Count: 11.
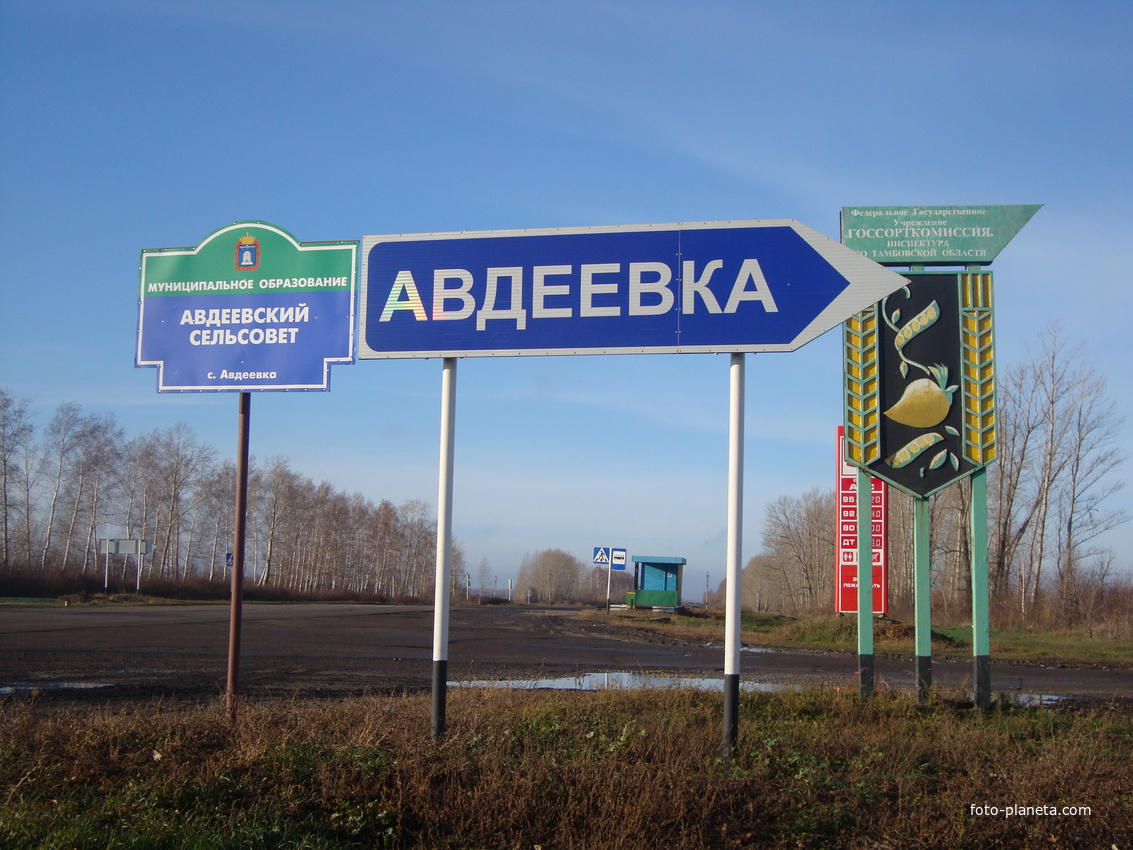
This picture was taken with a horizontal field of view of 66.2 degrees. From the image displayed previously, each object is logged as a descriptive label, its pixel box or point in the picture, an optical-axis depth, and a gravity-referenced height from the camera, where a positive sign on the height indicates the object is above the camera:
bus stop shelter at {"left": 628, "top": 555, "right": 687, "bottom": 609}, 42.25 -3.36
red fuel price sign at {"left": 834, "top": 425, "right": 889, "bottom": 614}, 17.33 -0.48
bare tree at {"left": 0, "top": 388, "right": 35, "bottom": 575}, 54.03 +2.21
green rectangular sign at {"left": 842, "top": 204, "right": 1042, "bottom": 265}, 10.07 +3.38
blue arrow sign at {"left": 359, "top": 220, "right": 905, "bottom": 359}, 6.05 +1.61
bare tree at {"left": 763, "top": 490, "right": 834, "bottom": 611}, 79.88 -2.75
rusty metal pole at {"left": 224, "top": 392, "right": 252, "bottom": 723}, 6.87 -0.22
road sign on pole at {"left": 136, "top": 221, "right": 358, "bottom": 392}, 7.04 +1.60
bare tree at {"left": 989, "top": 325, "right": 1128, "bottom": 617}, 43.88 +0.66
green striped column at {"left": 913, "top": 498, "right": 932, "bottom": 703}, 9.73 -0.80
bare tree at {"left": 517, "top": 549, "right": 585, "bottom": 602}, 161.75 -12.57
